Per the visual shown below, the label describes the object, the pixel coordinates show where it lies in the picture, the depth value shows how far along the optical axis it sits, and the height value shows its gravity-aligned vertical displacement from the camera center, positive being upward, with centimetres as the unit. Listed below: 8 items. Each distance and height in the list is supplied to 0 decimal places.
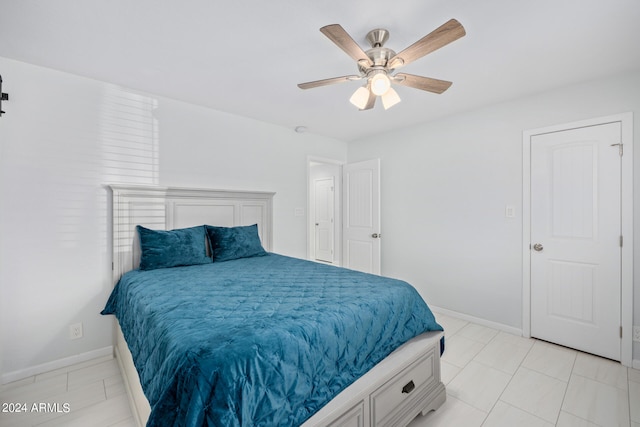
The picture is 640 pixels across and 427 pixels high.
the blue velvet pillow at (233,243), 294 -32
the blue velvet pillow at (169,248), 255 -33
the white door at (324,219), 638 -15
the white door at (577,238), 244 -23
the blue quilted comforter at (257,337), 107 -58
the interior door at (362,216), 415 -5
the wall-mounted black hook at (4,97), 206 +84
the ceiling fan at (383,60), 147 +91
